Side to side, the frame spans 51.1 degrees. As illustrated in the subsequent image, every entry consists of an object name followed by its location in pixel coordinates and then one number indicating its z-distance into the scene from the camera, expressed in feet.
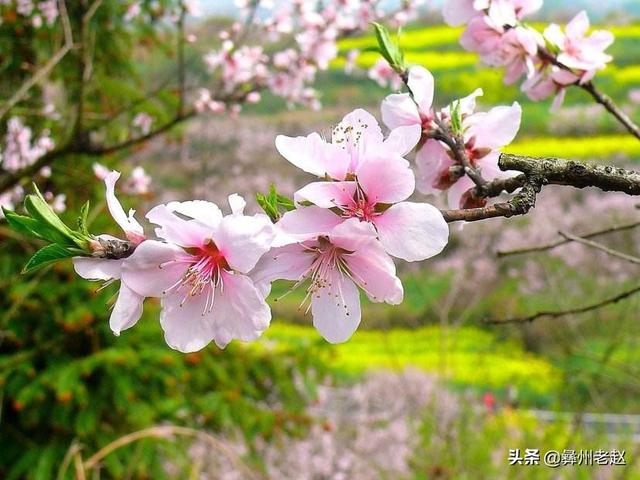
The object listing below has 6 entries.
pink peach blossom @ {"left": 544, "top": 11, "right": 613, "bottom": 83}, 2.23
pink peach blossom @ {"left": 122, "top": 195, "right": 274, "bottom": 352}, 1.22
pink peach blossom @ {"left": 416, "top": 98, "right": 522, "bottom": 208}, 1.77
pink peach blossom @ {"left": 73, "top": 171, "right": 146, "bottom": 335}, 1.24
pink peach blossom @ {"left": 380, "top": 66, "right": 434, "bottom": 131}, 1.75
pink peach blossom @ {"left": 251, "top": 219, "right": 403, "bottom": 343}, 1.24
